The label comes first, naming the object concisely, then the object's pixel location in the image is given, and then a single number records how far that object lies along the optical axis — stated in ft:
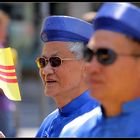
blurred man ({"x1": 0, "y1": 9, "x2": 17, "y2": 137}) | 34.01
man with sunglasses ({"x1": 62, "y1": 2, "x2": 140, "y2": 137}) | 15.63
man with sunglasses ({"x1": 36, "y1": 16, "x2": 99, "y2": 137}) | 22.13
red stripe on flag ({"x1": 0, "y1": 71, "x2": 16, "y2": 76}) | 21.77
